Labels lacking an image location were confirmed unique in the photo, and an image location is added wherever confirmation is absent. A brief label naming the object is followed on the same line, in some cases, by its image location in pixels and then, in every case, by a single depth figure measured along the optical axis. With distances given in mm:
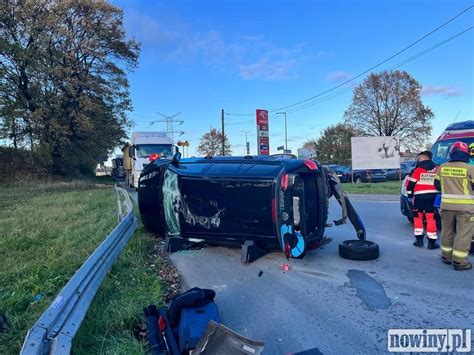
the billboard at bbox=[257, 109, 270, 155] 27703
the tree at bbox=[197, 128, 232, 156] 76688
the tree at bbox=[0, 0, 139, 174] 28125
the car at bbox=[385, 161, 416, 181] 29334
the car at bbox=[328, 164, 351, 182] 30578
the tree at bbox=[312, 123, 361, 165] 60834
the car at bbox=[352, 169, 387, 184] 26969
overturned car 5449
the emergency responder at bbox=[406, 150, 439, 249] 6539
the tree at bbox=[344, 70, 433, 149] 50625
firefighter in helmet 5320
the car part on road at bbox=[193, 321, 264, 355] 2533
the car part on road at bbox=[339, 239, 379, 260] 5879
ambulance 8203
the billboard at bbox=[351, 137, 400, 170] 23609
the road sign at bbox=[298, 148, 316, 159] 41388
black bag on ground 3314
